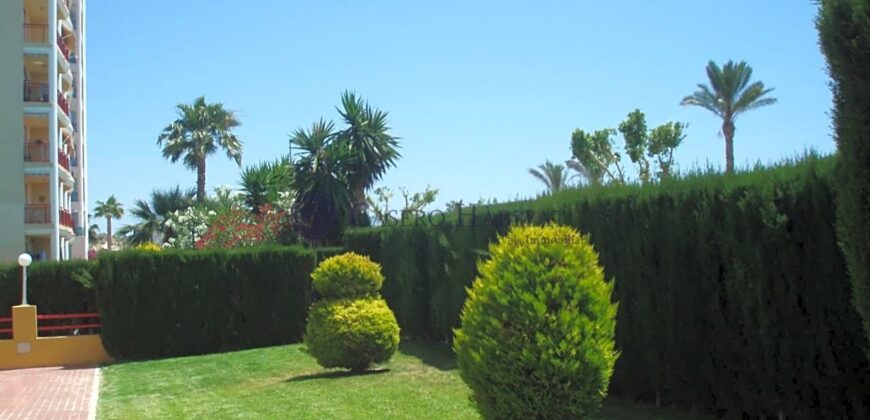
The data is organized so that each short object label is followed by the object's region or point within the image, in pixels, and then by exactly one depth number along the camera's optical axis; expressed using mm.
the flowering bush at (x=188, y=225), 34594
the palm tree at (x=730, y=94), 42375
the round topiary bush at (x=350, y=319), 12633
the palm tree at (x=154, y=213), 39344
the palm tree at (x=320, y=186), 30000
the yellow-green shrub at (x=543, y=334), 6371
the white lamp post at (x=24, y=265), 17906
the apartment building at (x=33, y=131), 32188
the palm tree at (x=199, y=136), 46719
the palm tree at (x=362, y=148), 30562
